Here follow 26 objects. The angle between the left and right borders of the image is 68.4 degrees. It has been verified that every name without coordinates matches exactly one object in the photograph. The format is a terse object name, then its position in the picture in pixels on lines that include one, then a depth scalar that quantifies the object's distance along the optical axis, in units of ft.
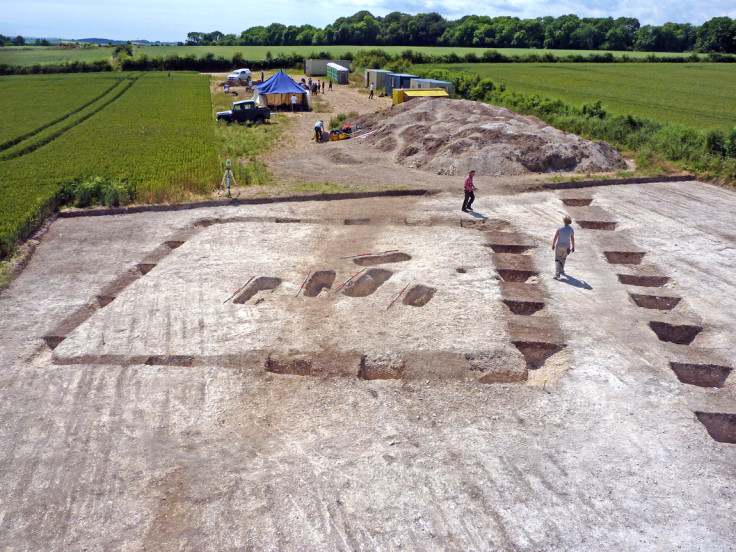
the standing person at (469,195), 59.03
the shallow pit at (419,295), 41.57
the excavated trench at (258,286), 42.77
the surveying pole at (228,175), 65.57
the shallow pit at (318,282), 43.91
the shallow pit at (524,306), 40.01
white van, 195.11
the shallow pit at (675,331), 37.17
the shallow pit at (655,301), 41.22
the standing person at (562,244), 42.34
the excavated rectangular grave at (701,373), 32.48
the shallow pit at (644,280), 44.68
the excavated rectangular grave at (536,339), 34.78
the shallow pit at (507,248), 51.13
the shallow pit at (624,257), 49.47
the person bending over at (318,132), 99.14
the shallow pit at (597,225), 58.03
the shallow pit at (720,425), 28.19
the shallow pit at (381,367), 32.96
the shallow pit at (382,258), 48.42
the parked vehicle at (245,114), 116.57
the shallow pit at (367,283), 43.57
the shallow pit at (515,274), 45.27
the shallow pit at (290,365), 33.45
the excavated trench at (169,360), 33.91
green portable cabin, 197.26
